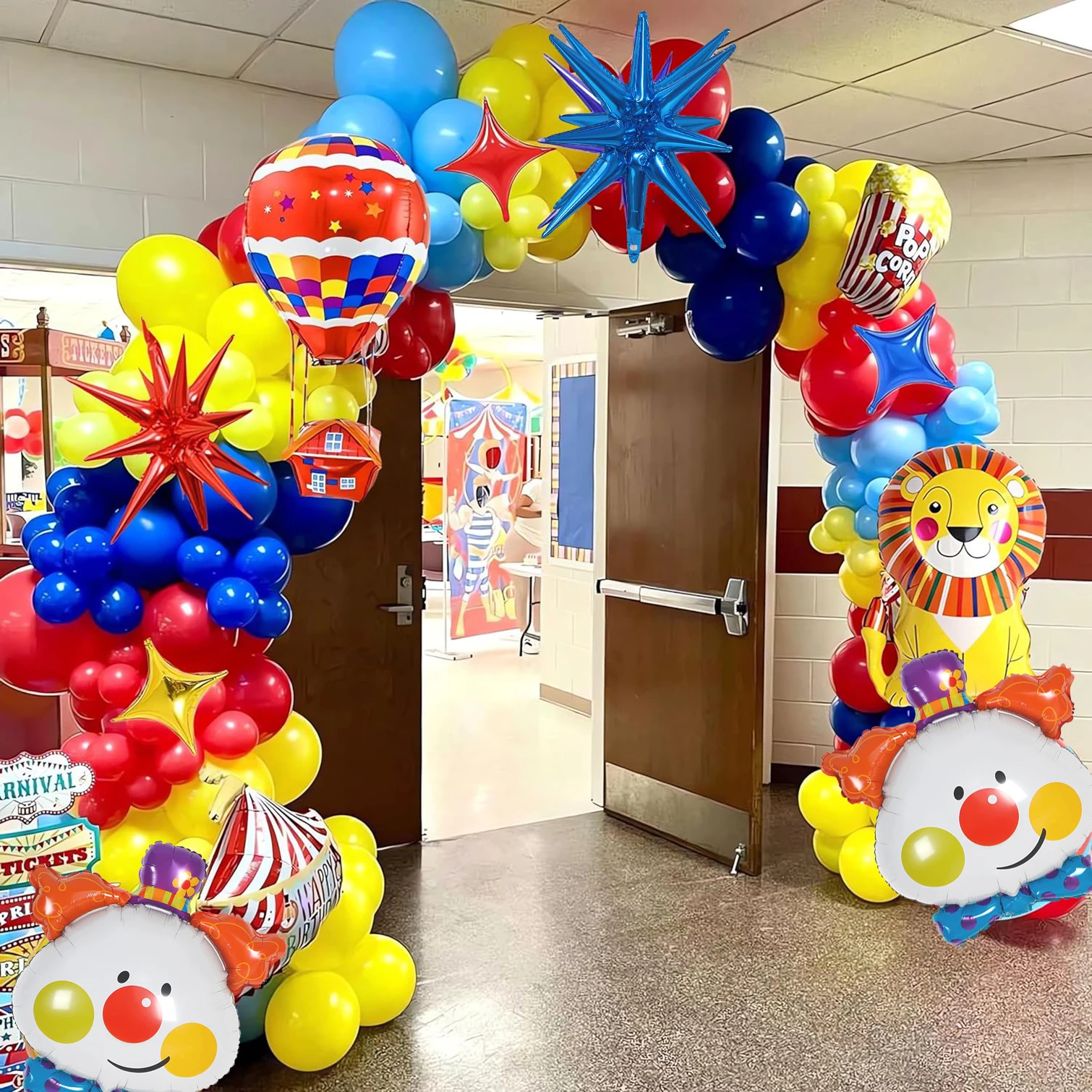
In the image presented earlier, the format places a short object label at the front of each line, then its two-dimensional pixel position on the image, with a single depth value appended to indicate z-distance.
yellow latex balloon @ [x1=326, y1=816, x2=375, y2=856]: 2.76
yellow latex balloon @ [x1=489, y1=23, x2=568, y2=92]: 2.61
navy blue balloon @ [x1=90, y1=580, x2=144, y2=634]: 2.25
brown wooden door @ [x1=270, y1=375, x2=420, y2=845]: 3.64
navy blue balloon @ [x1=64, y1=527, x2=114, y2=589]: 2.22
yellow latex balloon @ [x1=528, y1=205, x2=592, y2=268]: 2.75
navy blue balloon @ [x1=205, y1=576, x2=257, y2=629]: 2.24
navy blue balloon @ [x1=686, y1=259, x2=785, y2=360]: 2.99
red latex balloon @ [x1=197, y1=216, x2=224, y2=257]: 2.54
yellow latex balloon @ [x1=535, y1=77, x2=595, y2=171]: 2.60
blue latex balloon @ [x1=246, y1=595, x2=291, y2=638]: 2.35
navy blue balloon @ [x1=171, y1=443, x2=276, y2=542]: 2.30
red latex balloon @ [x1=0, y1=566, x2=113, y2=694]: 2.26
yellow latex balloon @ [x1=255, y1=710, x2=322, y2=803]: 2.58
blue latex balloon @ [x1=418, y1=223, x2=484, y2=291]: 2.57
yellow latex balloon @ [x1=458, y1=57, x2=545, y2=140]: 2.55
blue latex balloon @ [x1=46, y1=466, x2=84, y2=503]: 2.37
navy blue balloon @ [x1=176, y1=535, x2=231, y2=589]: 2.27
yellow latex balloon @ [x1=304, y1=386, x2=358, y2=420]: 2.37
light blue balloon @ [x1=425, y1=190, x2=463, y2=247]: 2.46
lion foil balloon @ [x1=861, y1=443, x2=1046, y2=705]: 2.88
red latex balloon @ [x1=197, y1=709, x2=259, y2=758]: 2.29
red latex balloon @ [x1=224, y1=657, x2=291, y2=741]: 2.41
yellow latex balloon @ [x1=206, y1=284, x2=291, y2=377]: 2.34
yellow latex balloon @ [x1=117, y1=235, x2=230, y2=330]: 2.38
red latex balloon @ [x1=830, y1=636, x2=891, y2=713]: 3.38
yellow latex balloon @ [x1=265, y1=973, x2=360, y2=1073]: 2.42
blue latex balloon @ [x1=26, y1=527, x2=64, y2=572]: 2.25
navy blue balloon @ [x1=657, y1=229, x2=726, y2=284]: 2.95
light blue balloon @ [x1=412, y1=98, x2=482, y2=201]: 2.46
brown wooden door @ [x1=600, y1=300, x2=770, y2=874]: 3.59
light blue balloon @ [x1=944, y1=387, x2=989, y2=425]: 3.10
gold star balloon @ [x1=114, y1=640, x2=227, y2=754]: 2.22
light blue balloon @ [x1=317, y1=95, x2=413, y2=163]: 2.40
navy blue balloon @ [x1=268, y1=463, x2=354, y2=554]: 2.48
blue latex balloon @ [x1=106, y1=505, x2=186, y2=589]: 2.27
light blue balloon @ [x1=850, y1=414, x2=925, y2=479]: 3.16
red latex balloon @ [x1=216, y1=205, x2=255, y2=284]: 2.37
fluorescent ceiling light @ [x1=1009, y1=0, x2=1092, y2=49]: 2.82
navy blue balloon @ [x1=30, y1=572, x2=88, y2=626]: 2.22
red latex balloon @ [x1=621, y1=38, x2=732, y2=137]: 2.65
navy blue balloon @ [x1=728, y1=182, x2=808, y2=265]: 2.86
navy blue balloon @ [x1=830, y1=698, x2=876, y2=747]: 3.46
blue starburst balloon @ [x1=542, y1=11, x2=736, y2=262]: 2.44
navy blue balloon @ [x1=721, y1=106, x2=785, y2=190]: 2.89
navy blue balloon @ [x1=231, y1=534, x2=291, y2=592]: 2.30
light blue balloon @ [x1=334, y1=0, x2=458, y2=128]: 2.46
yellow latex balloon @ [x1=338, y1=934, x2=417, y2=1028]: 2.59
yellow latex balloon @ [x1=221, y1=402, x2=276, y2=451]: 2.31
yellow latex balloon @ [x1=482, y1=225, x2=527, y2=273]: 2.60
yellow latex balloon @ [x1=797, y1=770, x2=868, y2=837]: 3.52
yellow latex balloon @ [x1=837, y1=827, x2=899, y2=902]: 3.38
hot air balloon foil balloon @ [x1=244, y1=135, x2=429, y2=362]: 2.08
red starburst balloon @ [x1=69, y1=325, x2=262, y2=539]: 2.24
